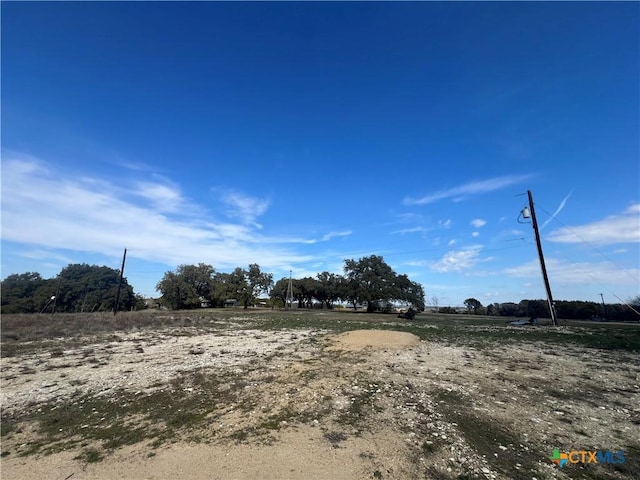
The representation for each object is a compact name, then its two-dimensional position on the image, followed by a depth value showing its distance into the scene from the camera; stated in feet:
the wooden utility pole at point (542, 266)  76.85
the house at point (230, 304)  298.93
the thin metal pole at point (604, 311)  150.61
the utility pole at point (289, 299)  247.70
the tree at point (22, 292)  205.87
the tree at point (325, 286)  261.28
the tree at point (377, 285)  178.09
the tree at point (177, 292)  243.81
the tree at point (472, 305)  211.08
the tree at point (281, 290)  280.63
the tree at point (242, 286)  243.40
